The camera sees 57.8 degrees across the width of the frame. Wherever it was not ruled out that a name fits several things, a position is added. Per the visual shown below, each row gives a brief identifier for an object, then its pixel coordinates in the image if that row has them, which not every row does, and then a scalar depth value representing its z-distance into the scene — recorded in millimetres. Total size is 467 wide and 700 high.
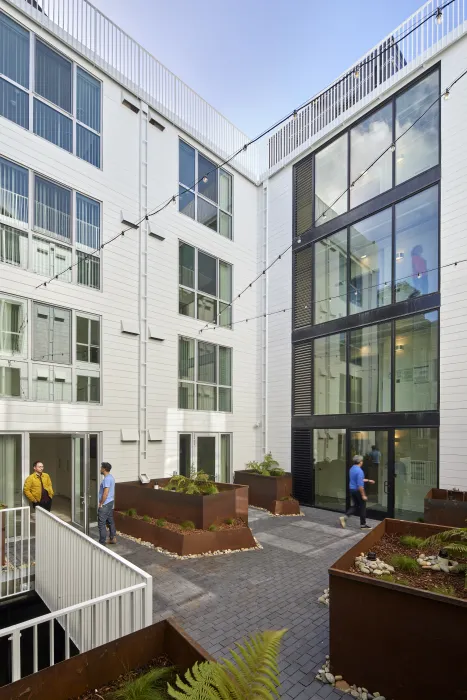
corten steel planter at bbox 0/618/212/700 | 2338
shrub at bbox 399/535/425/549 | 4737
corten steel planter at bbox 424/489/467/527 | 7195
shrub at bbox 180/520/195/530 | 7312
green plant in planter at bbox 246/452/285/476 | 11320
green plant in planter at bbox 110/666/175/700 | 2371
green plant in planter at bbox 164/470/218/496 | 8141
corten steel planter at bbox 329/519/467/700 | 3021
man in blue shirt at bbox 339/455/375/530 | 8703
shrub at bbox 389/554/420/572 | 3973
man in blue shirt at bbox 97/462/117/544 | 7176
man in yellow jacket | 7113
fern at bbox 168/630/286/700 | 2111
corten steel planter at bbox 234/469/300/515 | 10277
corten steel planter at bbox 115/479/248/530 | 7367
